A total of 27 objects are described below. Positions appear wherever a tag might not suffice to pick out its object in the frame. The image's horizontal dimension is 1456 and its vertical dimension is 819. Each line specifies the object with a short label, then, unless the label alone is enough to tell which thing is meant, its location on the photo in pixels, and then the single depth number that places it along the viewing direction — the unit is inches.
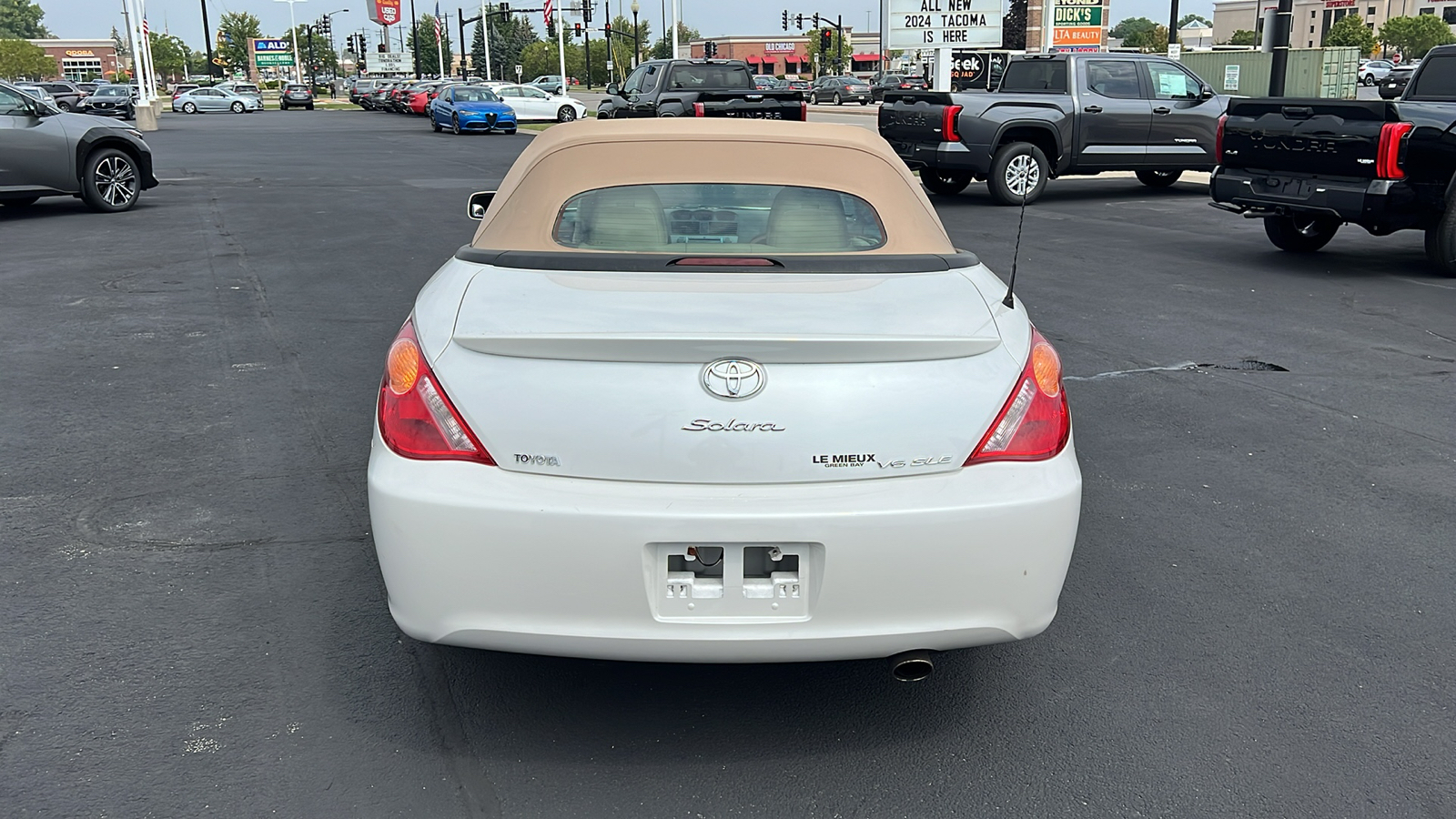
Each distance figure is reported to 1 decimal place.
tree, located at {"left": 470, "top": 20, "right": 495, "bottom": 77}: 4899.1
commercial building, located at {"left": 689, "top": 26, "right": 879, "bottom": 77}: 5723.4
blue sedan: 1524.4
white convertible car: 110.4
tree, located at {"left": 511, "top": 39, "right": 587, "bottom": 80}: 4628.4
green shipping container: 1358.3
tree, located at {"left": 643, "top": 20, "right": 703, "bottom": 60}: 4691.2
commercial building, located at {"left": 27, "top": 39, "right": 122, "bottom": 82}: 5639.8
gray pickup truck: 631.2
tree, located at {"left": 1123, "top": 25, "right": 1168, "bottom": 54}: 4420.8
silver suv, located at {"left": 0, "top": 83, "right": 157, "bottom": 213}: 580.1
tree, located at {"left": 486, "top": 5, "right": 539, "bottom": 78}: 4672.7
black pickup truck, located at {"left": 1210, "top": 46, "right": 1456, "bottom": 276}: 381.7
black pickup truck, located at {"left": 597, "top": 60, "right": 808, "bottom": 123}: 938.7
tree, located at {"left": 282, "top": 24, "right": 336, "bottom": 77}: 6053.2
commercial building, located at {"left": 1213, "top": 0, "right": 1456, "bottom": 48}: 5113.2
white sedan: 1732.3
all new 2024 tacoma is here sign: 1075.9
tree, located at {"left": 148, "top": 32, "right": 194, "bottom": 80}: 5393.7
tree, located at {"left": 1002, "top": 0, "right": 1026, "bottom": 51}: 2383.1
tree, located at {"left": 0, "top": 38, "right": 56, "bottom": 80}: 4126.5
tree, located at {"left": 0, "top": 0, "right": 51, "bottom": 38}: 7825.3
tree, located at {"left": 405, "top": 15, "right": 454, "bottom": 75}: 5260.8
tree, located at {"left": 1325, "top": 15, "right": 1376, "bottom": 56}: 3922.2
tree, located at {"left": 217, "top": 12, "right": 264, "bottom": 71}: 5723.4
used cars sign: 4043.8
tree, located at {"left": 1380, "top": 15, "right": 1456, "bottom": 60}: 4244.6
